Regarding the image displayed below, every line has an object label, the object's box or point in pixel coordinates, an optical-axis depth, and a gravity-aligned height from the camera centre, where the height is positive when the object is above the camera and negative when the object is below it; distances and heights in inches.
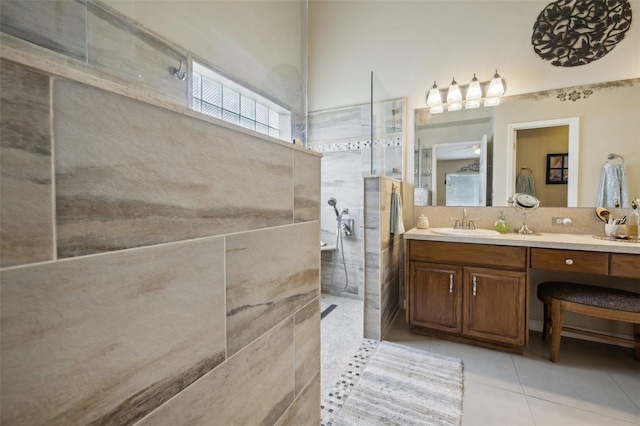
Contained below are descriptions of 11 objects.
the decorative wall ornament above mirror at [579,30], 81.4 +55.7
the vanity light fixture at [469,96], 93.7 +40.4
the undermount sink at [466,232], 83.1 -8.0
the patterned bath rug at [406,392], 55.4 -42.4
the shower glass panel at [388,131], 102.1 +30.3
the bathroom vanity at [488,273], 68.7 -19.0
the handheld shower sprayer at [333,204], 122.7 +1.6
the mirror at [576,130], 80.7 +25.2
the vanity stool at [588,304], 65.9 -24.4
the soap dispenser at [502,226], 91.0 -6.1
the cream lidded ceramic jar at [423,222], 100.5 -5.4
